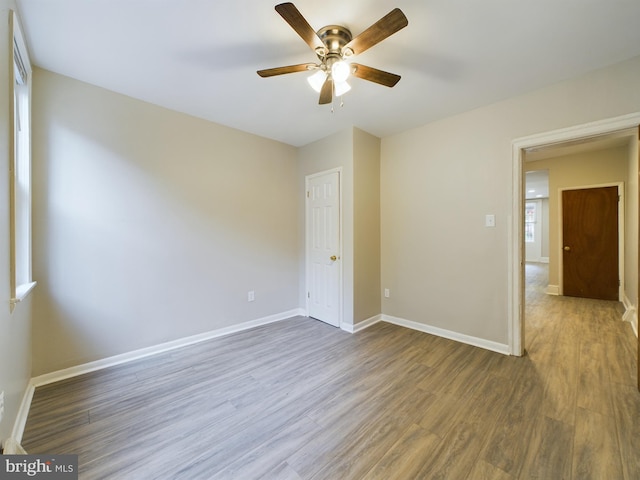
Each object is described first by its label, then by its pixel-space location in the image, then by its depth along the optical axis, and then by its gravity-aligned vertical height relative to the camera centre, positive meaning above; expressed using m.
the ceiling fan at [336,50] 1.36 +1.14
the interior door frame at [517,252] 2.54 -0.18
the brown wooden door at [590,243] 4.57 -0.17
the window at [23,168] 1.86 +0.53
